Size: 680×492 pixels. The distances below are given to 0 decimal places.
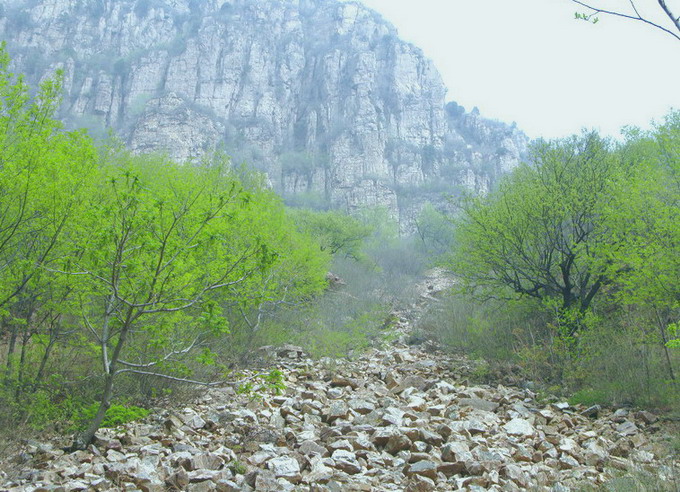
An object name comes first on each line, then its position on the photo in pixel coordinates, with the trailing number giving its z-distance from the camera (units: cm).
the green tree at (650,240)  873
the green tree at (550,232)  1215
